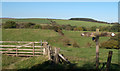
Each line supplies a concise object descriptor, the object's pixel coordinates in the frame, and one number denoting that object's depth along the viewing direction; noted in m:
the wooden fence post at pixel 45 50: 12.14
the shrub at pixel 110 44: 27.23
